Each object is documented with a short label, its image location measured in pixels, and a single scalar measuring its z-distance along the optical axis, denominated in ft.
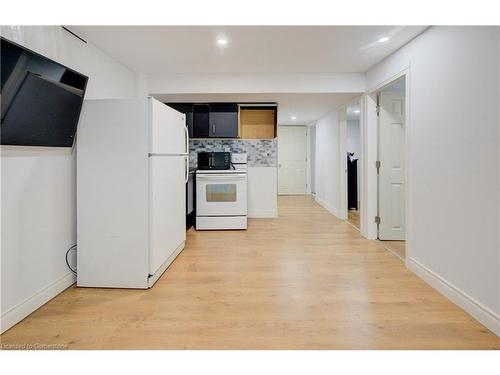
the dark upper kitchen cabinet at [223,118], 17.21
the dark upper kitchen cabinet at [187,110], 17.02
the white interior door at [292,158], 29.37
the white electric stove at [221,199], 15.97
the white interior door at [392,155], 13.50
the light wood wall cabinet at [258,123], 18.40
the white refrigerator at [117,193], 8.66
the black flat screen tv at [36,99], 6.09
